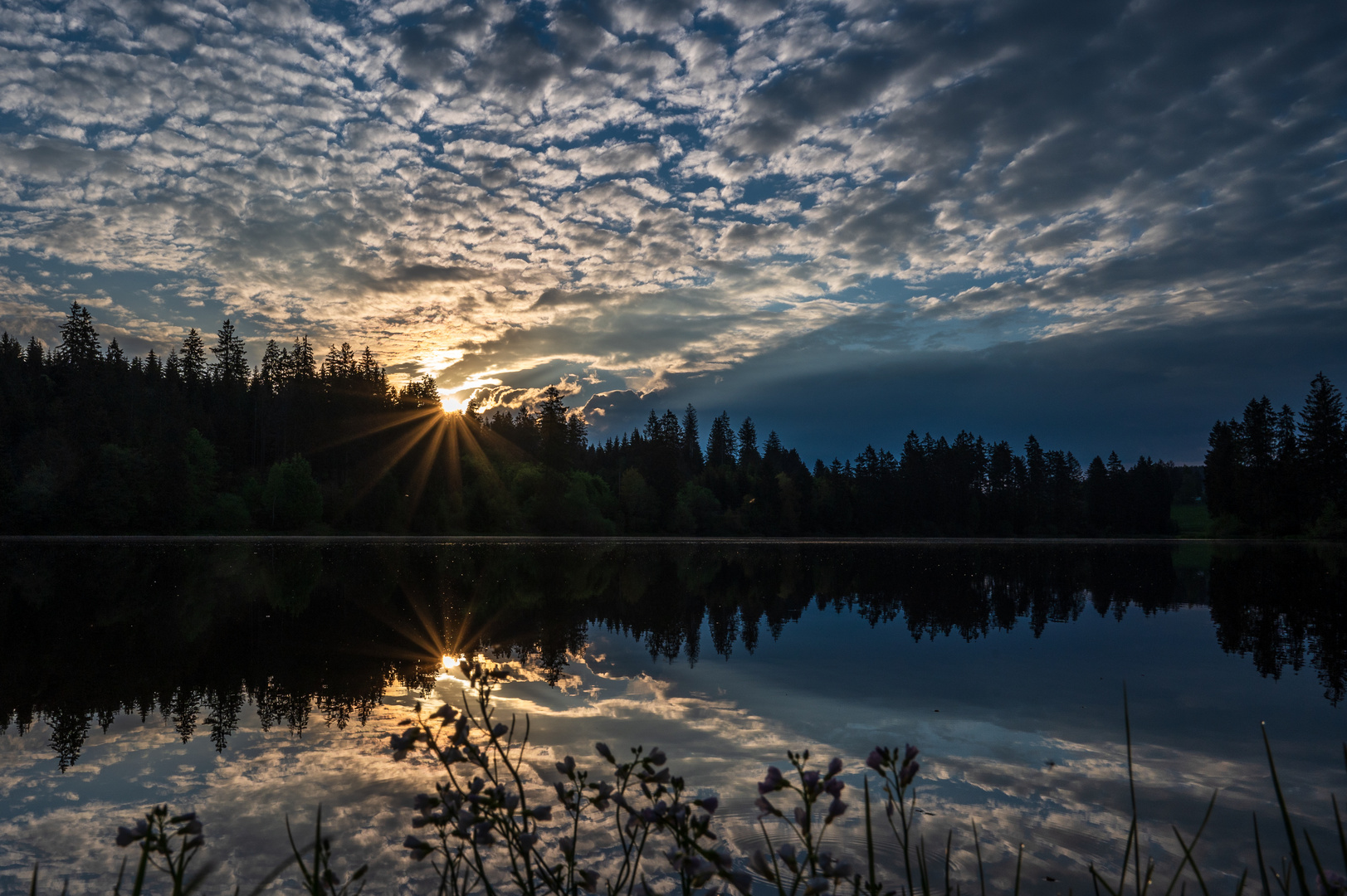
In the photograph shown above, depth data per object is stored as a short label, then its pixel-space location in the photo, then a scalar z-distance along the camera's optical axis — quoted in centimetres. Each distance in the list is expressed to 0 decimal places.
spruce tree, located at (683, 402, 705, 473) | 14025
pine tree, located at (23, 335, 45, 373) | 9688
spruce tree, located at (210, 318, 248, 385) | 11744
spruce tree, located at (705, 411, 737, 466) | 15775
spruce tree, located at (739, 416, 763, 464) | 15712
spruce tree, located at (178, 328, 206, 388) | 11031
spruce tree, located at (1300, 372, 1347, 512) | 7938
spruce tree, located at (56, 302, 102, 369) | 9800
